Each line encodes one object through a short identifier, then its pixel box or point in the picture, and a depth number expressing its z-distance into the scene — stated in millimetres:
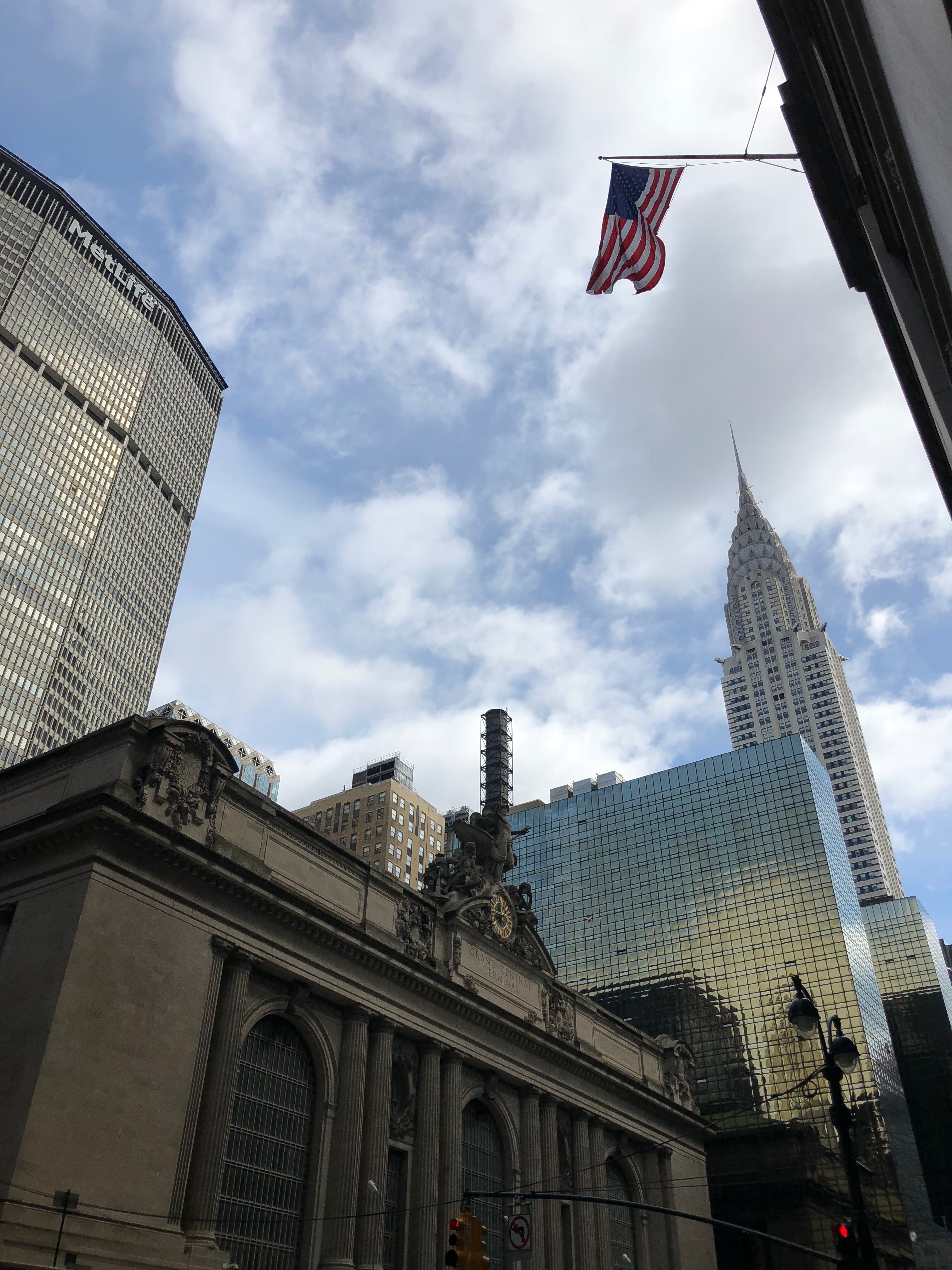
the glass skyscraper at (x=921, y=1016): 89812
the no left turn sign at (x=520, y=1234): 21906
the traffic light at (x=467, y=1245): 18609
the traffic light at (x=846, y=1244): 17500
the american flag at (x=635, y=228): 24125
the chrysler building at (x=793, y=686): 155625
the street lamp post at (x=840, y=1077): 16922
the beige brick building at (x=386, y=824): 124994
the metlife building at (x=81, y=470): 119000
